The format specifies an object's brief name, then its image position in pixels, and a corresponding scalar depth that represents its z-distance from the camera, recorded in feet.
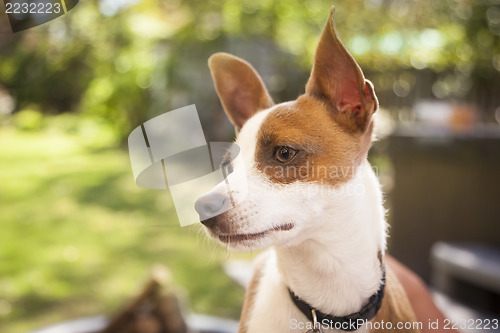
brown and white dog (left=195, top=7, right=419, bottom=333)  2.07
